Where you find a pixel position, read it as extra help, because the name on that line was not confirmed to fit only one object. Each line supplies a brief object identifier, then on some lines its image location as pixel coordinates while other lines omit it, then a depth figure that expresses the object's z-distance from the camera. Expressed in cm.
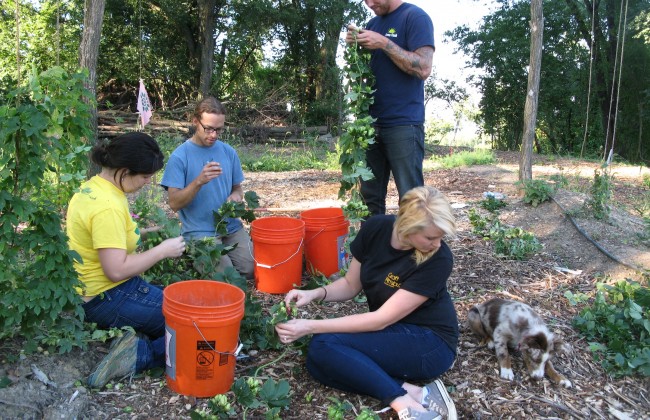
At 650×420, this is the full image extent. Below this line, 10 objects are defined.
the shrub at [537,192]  570
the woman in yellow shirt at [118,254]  238
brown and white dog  263
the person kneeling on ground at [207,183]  342
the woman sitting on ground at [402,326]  227
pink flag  522
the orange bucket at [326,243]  372
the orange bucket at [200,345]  222
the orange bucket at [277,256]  347
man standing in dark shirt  342
